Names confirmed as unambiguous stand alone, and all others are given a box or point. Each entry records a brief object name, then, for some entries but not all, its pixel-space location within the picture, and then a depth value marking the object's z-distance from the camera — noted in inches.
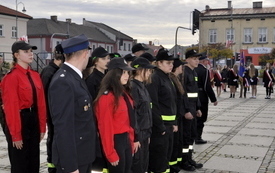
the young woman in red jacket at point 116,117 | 161.8
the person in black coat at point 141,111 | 194.1
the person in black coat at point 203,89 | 352.2
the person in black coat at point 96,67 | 210.5
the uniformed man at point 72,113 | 135.8
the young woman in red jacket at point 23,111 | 200.1
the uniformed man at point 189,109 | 276.7
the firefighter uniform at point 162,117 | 225.9
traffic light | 859.3
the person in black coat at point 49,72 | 213.6
